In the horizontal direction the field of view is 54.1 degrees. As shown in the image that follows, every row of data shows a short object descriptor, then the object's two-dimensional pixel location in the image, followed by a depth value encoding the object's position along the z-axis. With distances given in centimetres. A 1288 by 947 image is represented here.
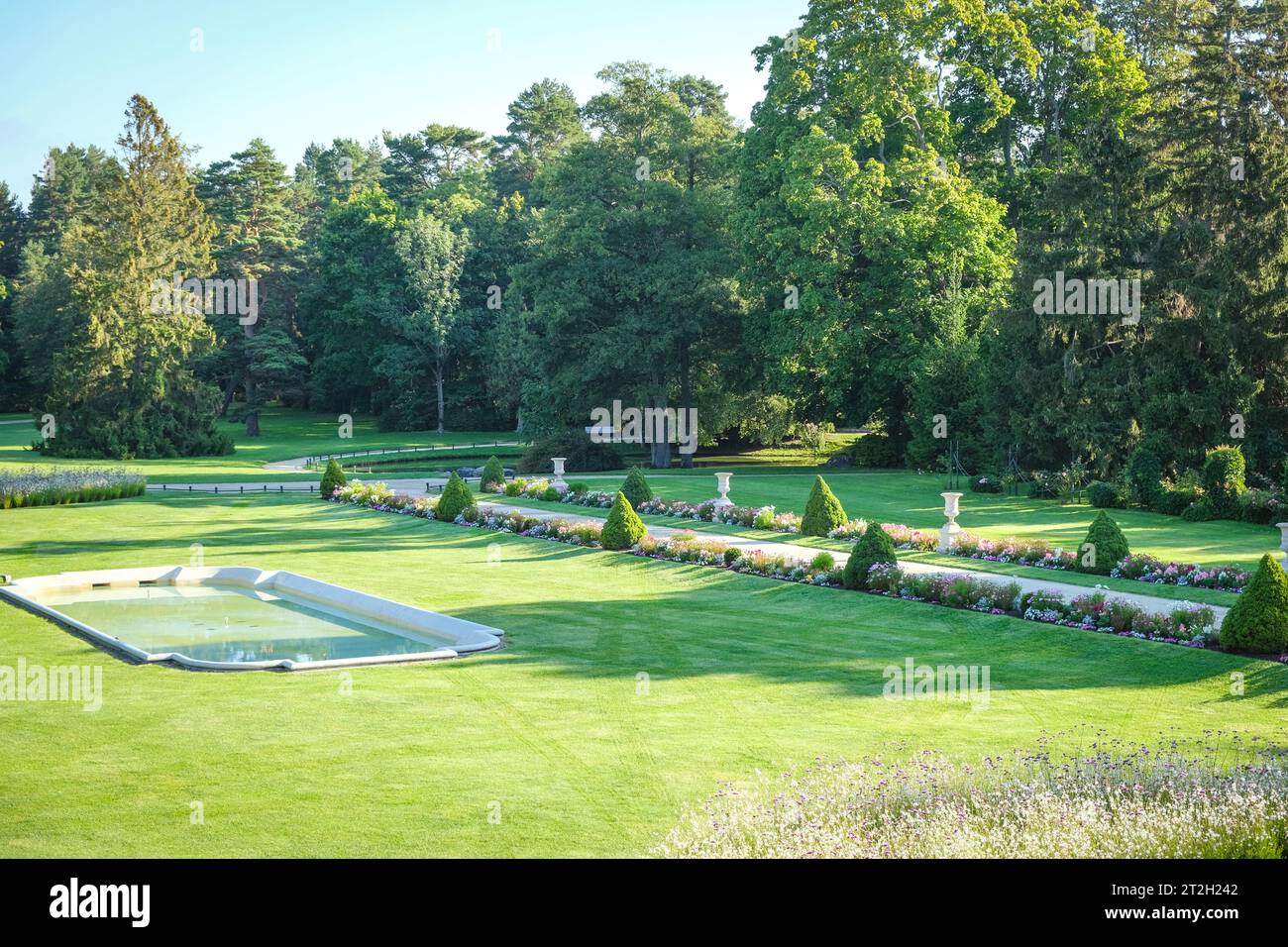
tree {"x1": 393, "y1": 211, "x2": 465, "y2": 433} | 6706
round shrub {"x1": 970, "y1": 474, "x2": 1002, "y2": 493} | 3616
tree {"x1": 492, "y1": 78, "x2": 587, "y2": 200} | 8550
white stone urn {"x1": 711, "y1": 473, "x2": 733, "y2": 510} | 2881
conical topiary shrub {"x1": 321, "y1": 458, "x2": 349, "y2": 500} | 3578
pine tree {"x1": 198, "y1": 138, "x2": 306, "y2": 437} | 6750
